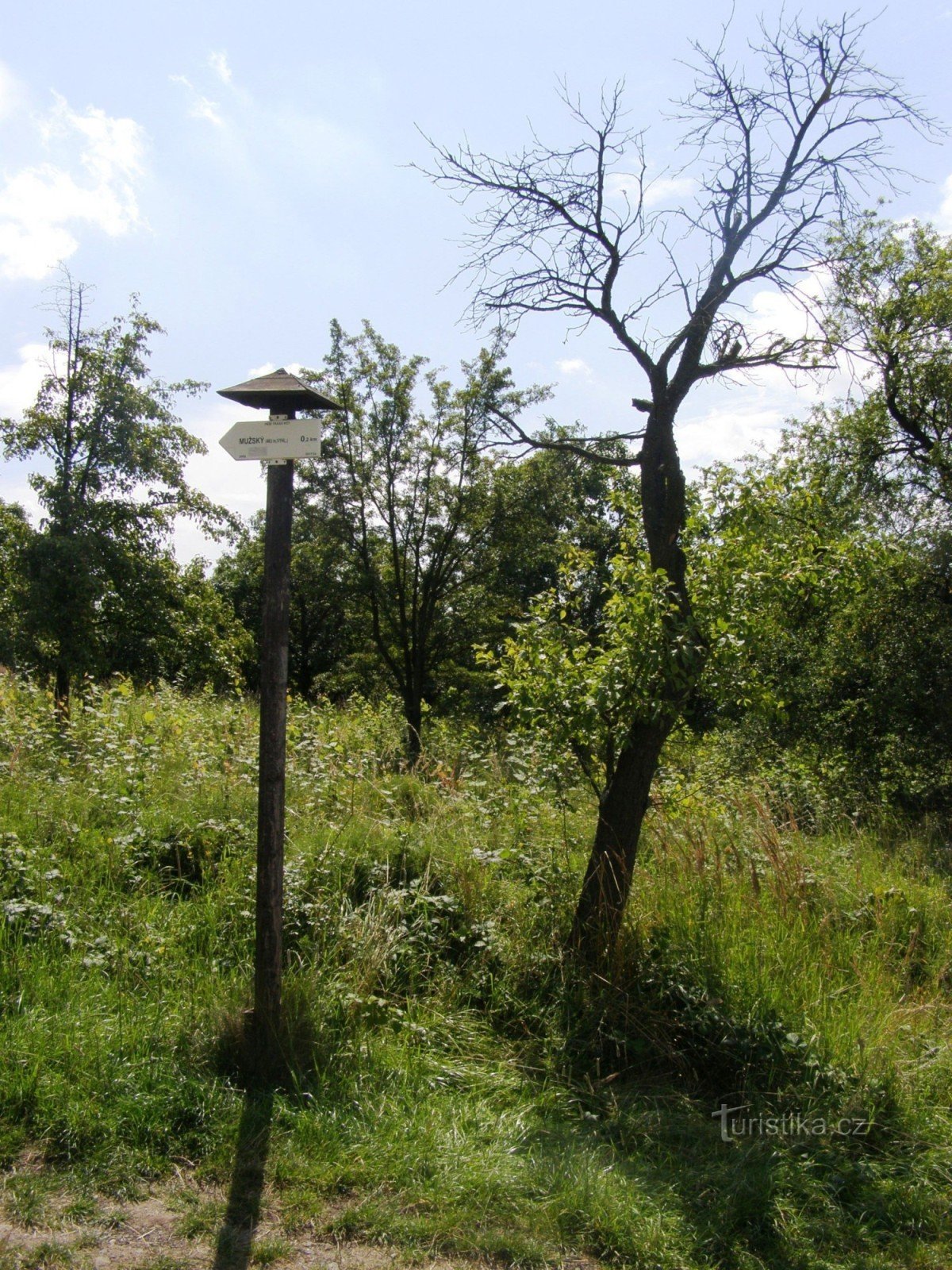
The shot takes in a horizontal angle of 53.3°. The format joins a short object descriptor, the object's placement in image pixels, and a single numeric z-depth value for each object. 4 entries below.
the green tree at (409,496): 19.25
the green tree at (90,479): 14.09
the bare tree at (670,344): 5.29
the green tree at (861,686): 12.58
